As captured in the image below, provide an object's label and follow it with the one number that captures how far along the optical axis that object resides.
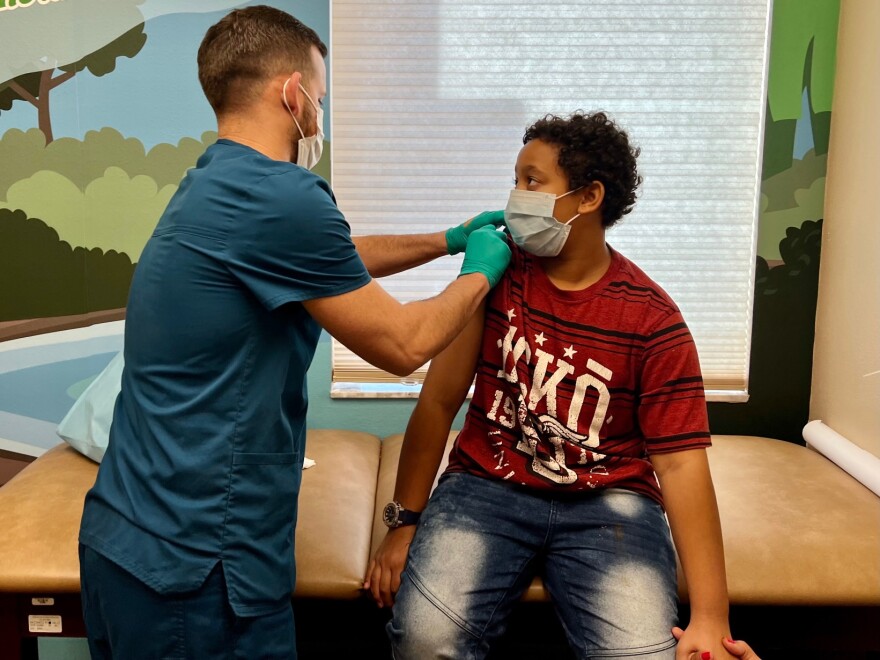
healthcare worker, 1.29
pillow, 2.18
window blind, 2.49
